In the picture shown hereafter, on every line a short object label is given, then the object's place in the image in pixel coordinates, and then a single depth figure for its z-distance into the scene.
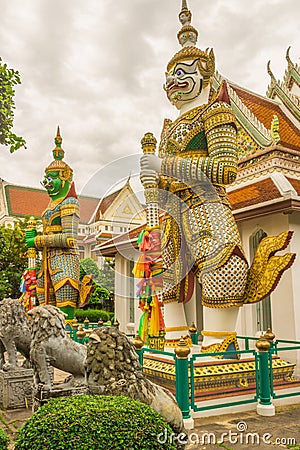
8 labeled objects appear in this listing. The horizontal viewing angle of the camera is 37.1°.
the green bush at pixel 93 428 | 2.13
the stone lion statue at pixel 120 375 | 2.90
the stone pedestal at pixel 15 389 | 5.35
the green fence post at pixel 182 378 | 4.40
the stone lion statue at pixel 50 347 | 4.51
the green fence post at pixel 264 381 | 4.88
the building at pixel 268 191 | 6.86
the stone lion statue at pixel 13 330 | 5.61
